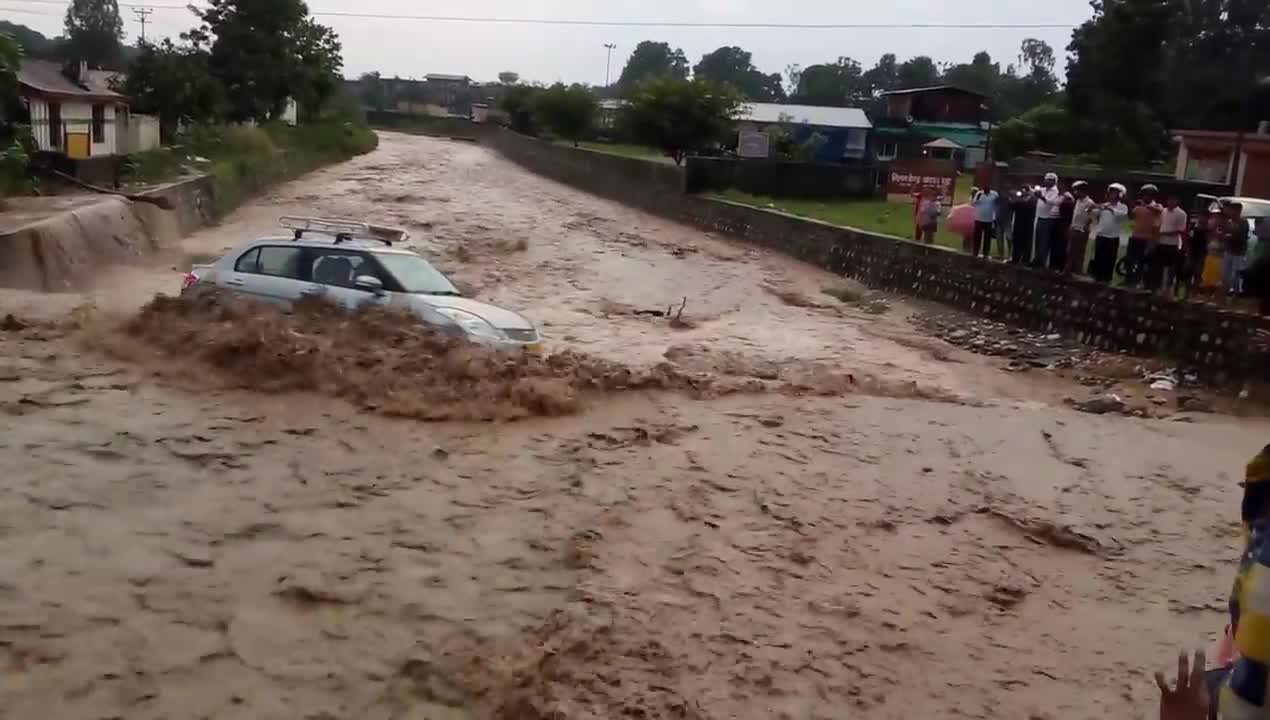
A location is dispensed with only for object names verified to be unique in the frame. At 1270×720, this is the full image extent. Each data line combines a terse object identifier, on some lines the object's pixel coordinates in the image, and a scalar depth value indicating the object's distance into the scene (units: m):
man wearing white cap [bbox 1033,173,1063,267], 17.84
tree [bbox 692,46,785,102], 112.44
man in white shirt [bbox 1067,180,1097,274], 17.36
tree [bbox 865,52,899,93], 98.38
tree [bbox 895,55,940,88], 92.31
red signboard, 28.75
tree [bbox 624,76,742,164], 39.84
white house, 37.52
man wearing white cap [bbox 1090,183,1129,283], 16.59
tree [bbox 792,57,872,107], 97.06
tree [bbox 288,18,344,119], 48.94
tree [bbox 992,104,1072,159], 46.41
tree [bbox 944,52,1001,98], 80.88
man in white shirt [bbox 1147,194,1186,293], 16.19
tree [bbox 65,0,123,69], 88.38
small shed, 55.72
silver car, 11.85
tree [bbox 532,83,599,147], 64.56
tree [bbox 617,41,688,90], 134.00
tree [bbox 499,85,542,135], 72.56
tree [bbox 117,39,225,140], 40.38
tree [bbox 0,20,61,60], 91.62
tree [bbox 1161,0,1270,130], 52.12
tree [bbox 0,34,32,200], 20.42
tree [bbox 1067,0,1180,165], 43.34
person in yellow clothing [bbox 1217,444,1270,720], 2.58
